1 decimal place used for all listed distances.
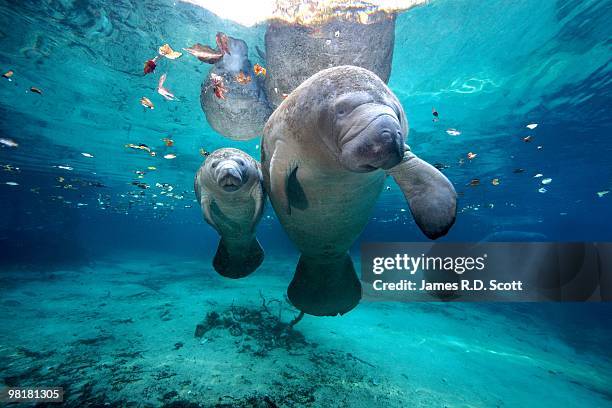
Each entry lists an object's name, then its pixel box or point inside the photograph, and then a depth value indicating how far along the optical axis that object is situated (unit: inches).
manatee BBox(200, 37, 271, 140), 319.0
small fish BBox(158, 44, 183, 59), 176.3
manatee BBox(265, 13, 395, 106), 261.7
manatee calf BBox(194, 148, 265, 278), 151.5
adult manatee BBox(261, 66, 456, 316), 85.2
